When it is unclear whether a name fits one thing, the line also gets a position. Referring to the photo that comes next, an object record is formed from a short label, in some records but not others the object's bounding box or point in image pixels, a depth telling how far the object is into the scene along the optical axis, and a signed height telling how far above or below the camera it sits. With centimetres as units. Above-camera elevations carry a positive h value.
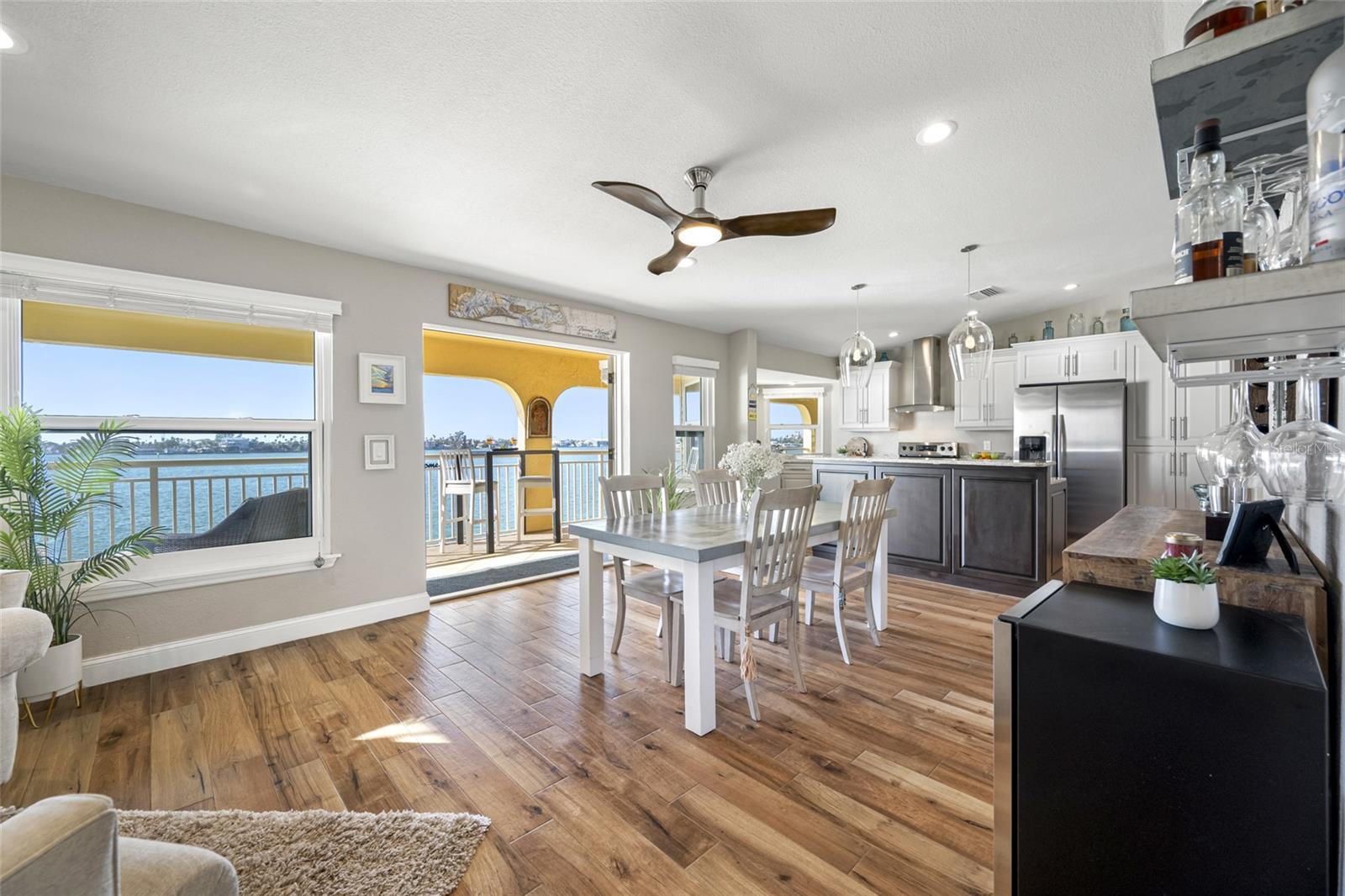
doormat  445 -113
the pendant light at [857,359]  339 +53
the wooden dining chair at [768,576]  233 -59
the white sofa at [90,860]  67 -54
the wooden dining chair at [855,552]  291 -60
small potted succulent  100 -28
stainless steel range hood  675 +86
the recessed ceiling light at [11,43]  164 +125
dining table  223 -50
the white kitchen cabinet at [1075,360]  537 +86
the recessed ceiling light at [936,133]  226 +131
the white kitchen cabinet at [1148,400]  507 +40
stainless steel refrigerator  513 +0
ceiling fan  221 +96
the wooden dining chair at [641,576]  268 -68
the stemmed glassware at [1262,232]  80 +31
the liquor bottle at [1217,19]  81 +65
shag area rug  149 -117
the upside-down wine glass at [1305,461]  80 -3
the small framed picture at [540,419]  785 +41
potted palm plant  235 -32
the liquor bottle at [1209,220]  67 +29
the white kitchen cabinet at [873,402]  711 +57
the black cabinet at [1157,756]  82 -52
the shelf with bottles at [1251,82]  72 +53
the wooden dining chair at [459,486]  615 -44
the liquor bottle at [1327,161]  54 +28
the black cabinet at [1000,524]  407 -62
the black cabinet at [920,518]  452 -62
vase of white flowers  358 -11
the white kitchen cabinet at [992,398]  612 +54
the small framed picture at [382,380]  357 +45
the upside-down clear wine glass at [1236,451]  119 -2
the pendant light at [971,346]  325 +58
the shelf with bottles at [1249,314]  56 +15
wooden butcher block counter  107 -29
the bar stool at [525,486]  684 -49
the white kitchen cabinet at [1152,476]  506 -30
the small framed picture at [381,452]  361 -3
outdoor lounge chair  309 -45
